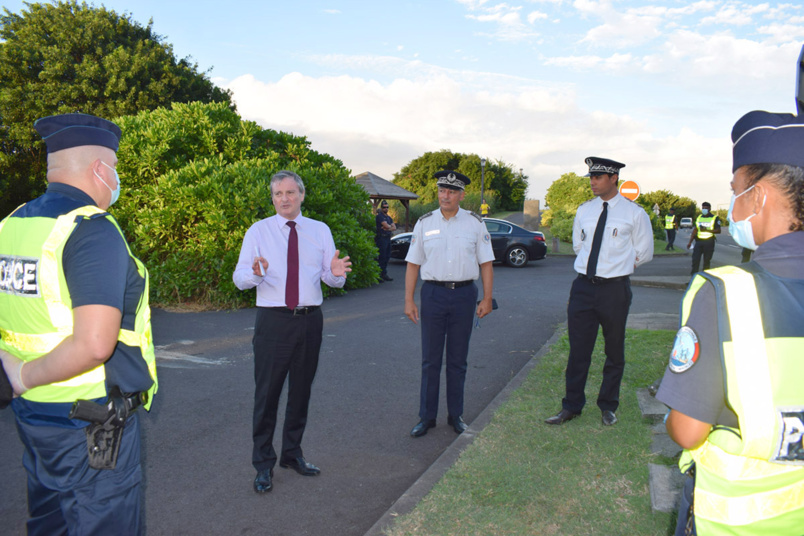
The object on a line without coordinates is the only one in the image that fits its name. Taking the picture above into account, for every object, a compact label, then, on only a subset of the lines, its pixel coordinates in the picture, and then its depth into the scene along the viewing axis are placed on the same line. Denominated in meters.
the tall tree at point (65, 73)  25.36
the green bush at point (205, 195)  11.02
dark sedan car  19.16
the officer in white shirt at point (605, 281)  4.98
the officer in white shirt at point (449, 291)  5.00
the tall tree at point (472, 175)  70.62
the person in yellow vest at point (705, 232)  14.97
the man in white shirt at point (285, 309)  3.96
